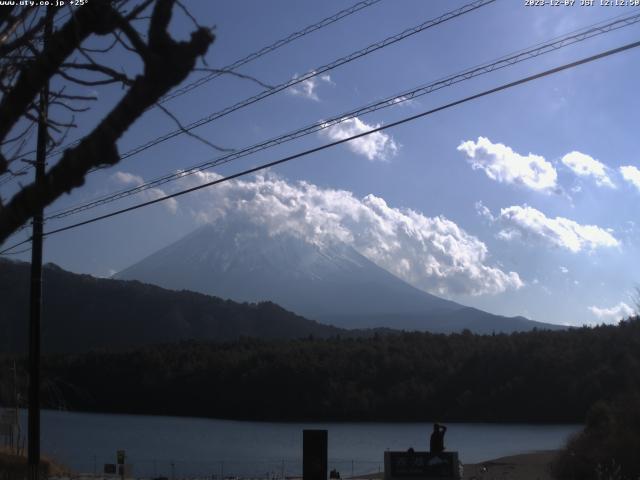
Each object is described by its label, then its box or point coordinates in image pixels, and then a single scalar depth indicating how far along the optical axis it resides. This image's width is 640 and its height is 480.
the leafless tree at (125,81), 4.41
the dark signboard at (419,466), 16.33
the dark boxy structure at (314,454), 11.86
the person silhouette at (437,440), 17.64
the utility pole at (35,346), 16.27
